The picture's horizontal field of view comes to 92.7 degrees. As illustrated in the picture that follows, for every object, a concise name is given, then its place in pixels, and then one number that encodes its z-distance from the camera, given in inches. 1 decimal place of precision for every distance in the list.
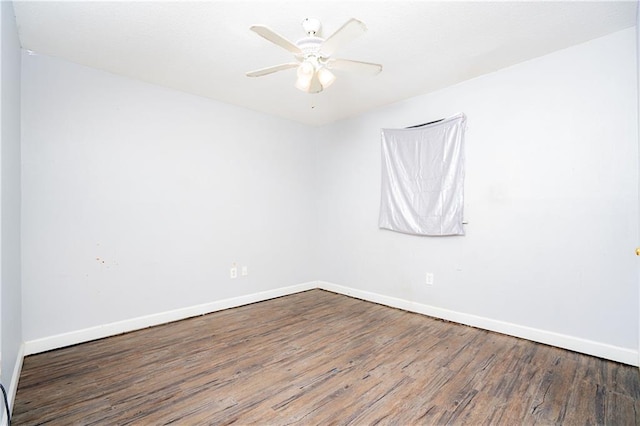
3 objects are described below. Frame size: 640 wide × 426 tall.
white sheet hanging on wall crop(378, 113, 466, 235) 120.0
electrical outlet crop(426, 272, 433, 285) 128.7
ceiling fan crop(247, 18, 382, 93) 71.0
